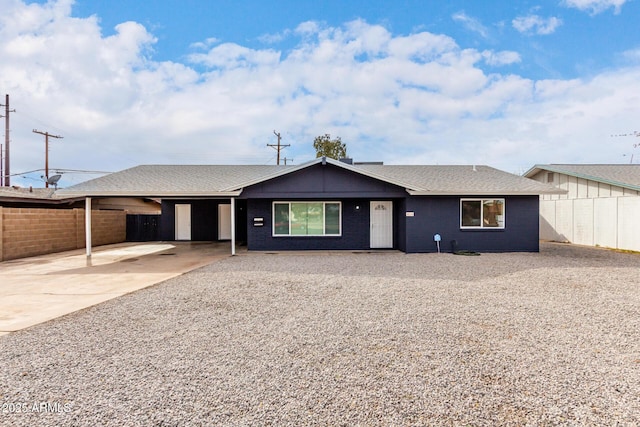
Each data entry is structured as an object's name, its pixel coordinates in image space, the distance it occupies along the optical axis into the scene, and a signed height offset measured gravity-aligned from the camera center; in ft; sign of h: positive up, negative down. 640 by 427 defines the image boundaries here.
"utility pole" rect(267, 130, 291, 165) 102.06 +20.89
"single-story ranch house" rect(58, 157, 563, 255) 39.27 +1.16
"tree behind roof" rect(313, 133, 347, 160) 90.53 +18.59
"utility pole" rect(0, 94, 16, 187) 85.81 +19.27
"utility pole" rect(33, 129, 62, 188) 90.68 +17.95
